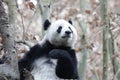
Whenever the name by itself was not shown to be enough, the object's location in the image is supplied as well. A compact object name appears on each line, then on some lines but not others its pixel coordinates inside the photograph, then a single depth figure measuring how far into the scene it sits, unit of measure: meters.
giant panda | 11.95
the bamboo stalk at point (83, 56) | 15.07
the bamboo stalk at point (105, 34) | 12.98
